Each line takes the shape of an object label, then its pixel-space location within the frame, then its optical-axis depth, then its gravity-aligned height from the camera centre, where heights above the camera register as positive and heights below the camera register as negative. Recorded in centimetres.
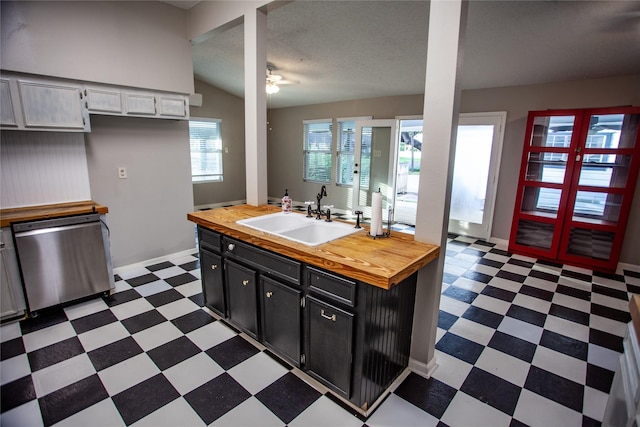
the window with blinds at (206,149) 631 +10
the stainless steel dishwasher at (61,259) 238 -89
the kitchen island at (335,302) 154 -83
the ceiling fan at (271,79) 456 +114
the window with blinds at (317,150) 654 +14
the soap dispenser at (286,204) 256 -40
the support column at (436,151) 159 +4
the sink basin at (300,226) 218 -52
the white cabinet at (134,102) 283 +50
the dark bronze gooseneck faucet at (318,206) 238 -38
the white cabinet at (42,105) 236 +37
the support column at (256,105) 261 +44
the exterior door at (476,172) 446 -19
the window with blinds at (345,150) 621 +14
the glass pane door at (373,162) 556 -7
